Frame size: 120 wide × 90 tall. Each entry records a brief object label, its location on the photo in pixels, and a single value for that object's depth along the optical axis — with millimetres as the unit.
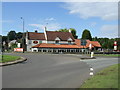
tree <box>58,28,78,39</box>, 81369
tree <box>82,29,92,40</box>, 71225
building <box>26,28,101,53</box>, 47696
